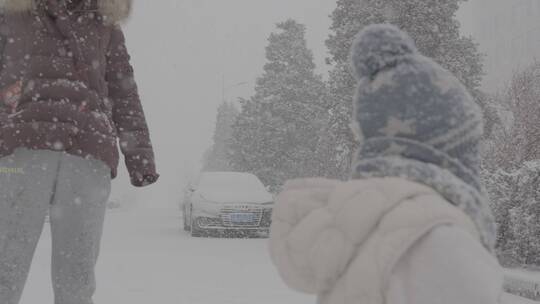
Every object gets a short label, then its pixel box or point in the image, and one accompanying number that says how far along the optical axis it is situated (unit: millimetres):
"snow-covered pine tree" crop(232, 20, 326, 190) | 26625
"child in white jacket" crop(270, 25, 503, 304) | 1572
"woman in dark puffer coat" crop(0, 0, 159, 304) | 2777
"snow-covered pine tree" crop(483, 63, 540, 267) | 8391
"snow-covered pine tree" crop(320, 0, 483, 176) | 18594
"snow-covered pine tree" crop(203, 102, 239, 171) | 55562
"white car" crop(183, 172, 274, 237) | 13383
